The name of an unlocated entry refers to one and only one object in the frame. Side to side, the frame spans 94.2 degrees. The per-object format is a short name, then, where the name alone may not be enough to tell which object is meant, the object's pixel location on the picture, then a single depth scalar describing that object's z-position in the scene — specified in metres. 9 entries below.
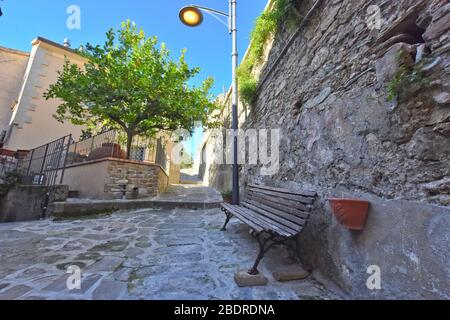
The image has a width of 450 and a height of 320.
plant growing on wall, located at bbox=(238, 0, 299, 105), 3.40
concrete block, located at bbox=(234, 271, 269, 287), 1.96
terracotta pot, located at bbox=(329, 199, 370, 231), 1.67
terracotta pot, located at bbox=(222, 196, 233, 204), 5.56
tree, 6.52
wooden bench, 2.12
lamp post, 5.31
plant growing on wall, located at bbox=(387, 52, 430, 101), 1.36
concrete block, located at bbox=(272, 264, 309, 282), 2.06
